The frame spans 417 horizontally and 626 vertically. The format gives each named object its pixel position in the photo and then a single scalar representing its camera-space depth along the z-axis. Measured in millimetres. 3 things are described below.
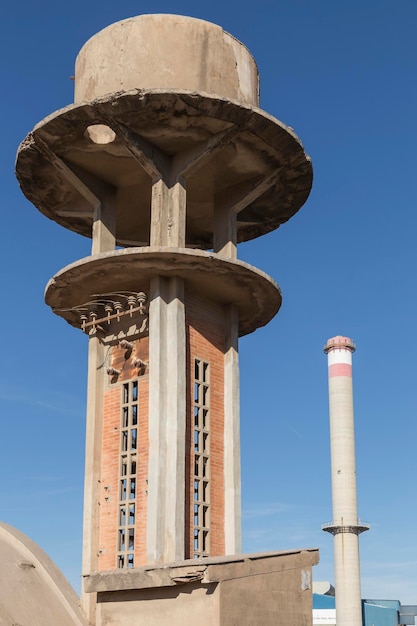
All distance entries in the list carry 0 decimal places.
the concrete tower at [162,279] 16484
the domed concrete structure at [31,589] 13602
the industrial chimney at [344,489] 49500
